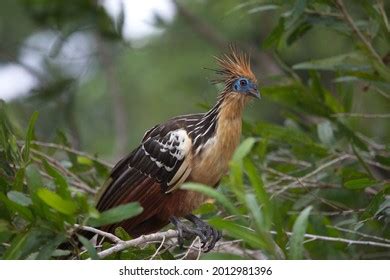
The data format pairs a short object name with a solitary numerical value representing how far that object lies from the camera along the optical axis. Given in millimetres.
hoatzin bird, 7730
